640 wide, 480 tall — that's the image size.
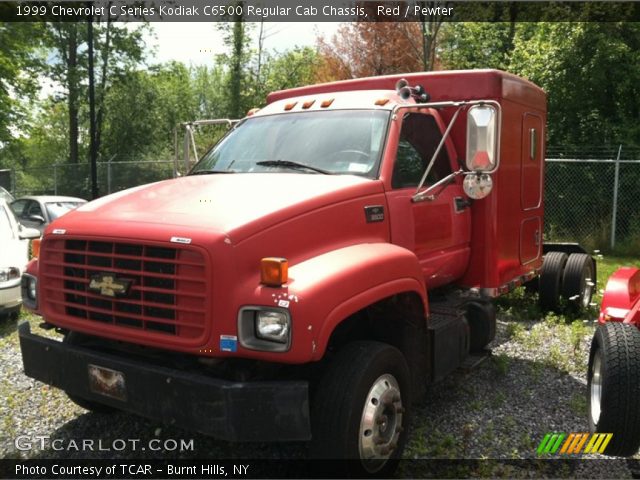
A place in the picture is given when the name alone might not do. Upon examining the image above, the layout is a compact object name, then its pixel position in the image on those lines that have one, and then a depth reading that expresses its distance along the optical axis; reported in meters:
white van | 7.10
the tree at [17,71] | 18.84
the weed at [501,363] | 5.62
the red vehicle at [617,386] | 3.69
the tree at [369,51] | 21.81
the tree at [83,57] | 26.97
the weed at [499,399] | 4.92
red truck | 3.12
